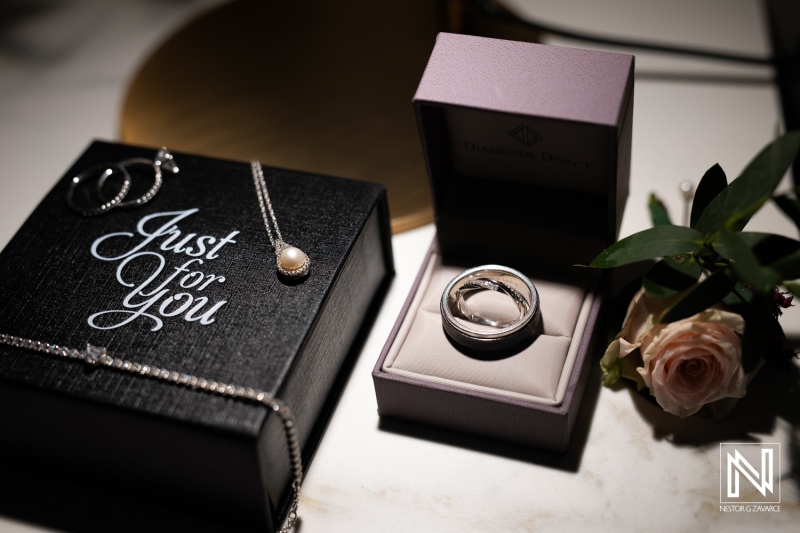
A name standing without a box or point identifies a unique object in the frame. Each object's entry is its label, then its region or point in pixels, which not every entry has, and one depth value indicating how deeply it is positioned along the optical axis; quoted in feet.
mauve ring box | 1.04
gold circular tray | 1.31
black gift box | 1.02
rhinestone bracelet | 1.01
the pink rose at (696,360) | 1.02
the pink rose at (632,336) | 1.05
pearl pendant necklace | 1.08
